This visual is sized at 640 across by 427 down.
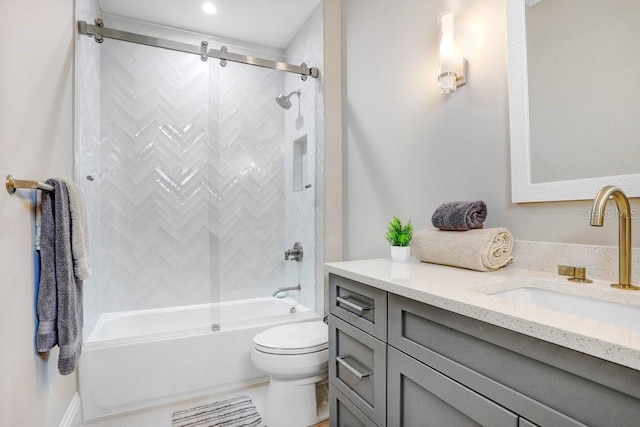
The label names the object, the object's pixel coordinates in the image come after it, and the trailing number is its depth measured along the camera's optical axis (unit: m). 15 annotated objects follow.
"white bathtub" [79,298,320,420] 1.83
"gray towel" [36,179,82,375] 1.22
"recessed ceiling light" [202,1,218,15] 2.46
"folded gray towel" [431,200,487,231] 1.25
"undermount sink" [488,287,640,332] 0.83
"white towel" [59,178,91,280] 1.30
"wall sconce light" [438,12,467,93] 1.43
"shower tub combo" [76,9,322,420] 2.35
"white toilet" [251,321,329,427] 1.63
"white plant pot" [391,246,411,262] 1.52
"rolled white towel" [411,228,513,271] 1.16
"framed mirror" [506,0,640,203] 0.95
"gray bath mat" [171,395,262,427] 1.76
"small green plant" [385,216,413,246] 1.53
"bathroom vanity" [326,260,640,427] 0.55
